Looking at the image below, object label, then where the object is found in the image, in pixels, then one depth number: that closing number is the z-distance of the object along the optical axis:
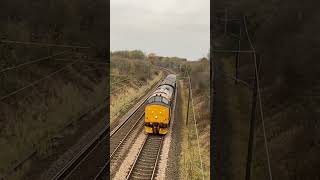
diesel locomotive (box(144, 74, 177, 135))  27.44
